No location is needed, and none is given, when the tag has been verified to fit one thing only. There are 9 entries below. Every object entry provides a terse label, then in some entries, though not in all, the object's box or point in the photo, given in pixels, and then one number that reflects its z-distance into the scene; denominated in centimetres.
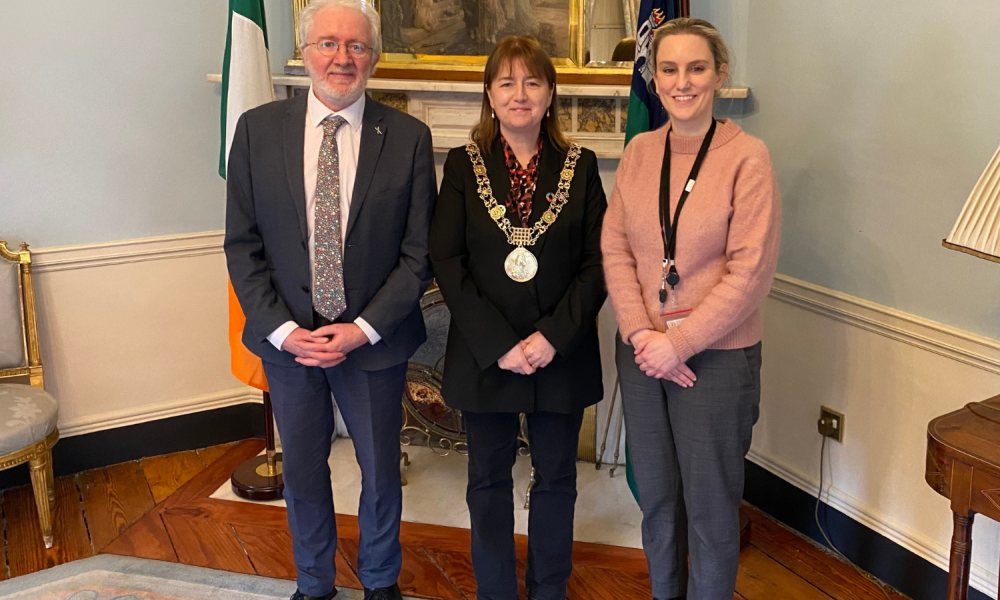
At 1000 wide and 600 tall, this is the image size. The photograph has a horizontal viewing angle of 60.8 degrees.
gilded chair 279
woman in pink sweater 196
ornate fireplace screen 339
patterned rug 261
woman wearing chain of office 213
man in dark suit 216
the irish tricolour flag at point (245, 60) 285
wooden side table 176
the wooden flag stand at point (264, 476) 320
